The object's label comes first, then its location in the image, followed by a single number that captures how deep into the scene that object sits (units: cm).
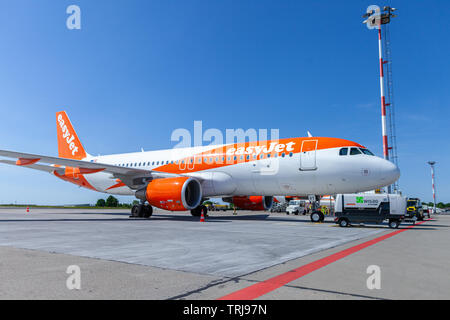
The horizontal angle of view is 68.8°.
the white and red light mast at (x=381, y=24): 3195
